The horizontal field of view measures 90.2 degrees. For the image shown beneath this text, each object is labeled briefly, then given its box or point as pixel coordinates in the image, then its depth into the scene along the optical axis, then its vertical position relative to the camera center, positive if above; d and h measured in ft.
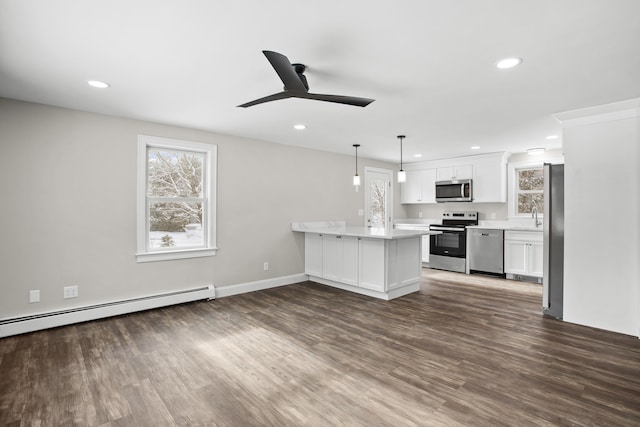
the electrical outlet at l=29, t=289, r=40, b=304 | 10.59 -2.79
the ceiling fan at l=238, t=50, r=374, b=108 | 6.28 +2.84
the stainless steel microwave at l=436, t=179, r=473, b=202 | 20.72 +1.50
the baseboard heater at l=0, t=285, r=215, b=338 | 10.22 -3.58
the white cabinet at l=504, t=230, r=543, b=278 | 17.33 -2.24
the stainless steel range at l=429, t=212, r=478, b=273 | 20.22 -1.92
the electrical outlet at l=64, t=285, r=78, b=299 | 11.18 -2.80
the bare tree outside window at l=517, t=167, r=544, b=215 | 19.21 +1.45
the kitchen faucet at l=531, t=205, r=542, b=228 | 18.22 -0.11
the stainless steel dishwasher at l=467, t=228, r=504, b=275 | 18.61 -2.23
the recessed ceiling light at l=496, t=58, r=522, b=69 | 7.49 +3.62
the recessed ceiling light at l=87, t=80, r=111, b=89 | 8.90 +3.66
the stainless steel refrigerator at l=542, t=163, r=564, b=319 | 11.94 -1.04
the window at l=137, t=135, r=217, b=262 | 12.85 +0.58
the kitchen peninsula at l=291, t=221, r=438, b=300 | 13.93 -2.23
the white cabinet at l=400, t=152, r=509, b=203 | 19.71 +2.52
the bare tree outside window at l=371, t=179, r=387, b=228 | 22.60 +0.72
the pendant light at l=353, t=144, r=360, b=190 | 16.68 +1.72
